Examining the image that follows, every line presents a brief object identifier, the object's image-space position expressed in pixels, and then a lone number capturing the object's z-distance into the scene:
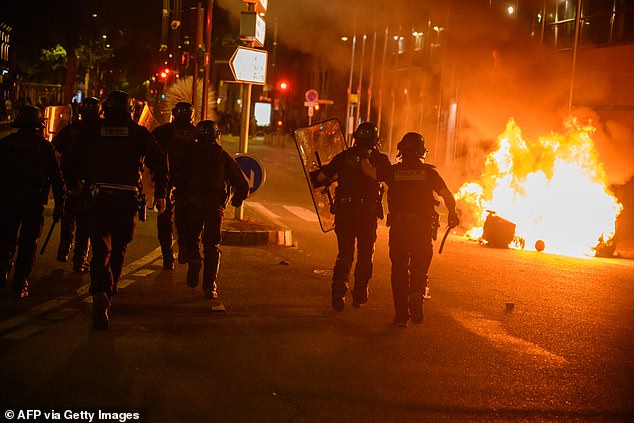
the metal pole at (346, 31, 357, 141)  37.19
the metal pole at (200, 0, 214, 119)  16.88
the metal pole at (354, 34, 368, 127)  36.68
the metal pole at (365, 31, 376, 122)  35.62
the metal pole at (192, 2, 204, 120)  17.90
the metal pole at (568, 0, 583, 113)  22.56
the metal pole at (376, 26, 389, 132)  36.22
